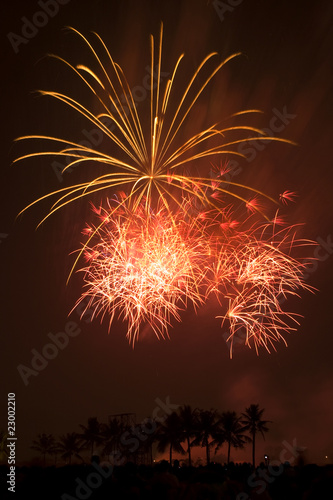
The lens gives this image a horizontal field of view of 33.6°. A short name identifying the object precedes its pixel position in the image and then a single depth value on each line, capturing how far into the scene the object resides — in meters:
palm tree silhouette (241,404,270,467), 81.00
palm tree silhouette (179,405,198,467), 79.56
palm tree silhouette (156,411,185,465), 80.75
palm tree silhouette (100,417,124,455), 86.75
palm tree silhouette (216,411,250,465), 81.31
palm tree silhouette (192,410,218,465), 79.44
